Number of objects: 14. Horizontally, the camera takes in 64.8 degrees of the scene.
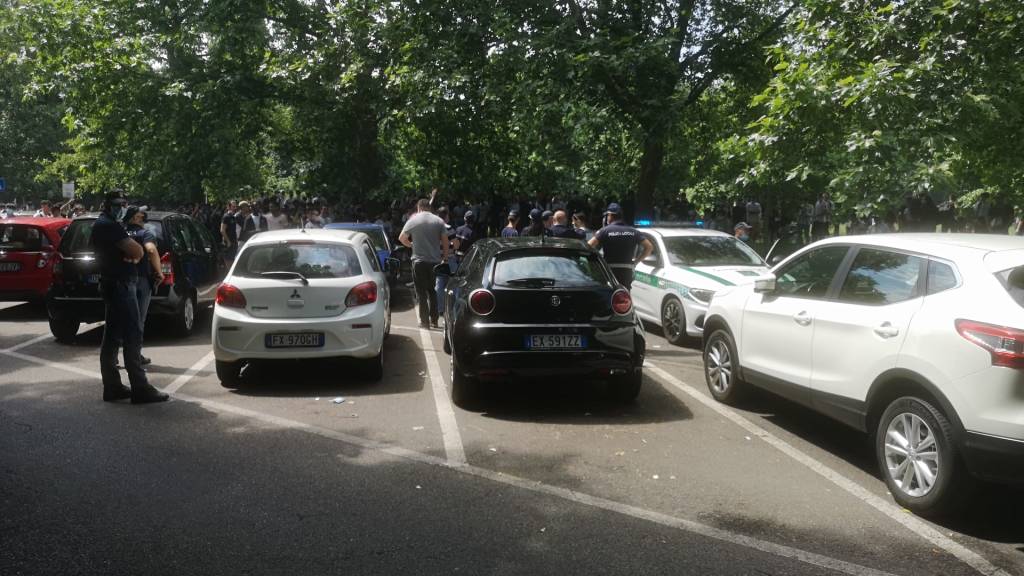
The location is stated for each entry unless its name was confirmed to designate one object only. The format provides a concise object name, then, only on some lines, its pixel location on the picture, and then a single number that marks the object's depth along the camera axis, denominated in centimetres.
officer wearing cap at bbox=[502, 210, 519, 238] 1383
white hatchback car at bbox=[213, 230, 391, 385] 771
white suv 423
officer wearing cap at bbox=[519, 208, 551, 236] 1266
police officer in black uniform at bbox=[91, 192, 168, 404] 706
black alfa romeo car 685
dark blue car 1481
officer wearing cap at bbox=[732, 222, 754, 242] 1353
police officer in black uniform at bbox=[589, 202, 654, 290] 1047
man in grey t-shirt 1120
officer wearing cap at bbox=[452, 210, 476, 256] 1412
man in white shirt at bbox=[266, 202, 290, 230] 1805
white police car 1022
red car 1223
